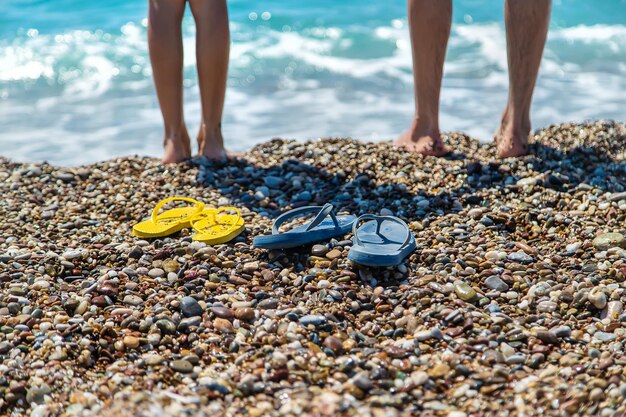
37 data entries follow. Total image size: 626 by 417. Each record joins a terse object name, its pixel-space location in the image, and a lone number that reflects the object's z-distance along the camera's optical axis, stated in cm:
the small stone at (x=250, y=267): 316
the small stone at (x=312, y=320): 267
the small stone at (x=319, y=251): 325
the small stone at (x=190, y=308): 281
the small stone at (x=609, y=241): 324
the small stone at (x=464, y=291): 286
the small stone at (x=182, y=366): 245
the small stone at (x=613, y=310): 272
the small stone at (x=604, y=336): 257
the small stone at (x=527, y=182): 399
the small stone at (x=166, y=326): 271
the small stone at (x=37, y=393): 236
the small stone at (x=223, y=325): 268
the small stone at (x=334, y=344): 252
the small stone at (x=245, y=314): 275
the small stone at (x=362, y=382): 227
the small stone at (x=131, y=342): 261
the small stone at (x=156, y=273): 313
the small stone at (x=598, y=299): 278
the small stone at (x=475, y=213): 368
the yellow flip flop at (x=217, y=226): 345
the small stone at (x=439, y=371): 237
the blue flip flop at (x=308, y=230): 323
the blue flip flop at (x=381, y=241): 304
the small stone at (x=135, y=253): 332
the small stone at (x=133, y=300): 290
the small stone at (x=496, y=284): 296
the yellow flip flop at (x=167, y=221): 358
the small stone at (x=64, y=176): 456
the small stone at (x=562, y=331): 260
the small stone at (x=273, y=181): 432
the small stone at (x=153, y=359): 248
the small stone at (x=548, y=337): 257
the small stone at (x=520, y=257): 317
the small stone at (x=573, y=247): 325
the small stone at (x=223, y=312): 276
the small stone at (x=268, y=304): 285
